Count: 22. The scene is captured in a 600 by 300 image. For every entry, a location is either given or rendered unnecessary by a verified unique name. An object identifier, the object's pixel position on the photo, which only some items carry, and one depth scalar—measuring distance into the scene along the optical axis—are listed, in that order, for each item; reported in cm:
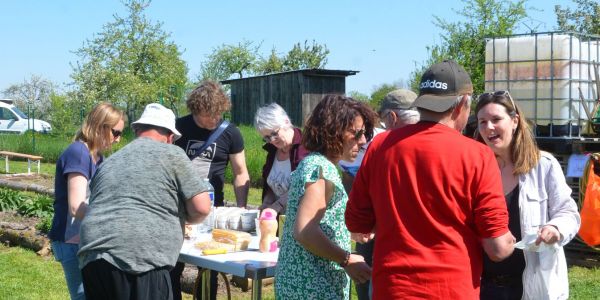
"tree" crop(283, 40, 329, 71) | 4315
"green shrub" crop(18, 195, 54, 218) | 949
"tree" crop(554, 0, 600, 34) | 2320
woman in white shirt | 284
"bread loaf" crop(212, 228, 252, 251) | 400
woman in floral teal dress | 279
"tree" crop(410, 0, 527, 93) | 1630
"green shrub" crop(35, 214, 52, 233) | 853
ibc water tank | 718
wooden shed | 2447
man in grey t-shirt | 325
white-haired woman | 440
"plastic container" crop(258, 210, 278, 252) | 396
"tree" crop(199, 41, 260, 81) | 4747
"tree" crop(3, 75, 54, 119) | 4341
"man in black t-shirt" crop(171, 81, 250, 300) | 493
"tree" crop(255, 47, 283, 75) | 4425
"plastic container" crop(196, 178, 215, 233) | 458
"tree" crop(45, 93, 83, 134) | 2367
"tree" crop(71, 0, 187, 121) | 2589
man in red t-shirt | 231
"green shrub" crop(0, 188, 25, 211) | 1007
